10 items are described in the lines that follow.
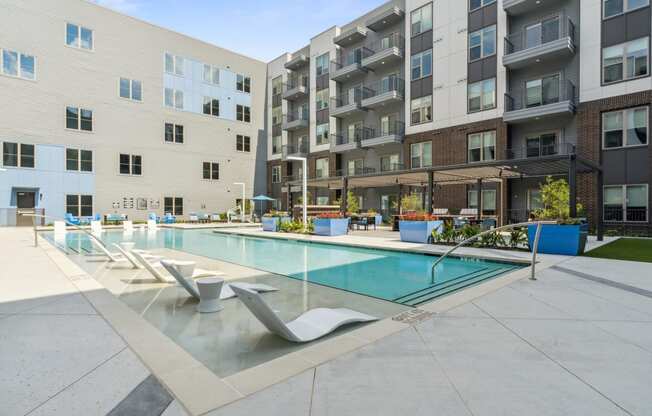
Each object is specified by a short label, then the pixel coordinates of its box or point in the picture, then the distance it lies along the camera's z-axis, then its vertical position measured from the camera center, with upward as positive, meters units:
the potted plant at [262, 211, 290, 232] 19.95 -0.95
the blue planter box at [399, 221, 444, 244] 13.19 -0.94
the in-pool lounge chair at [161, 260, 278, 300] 5.50 -1.41
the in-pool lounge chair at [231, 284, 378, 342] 3.66 -1.39
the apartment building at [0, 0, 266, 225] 24.70 +7.08
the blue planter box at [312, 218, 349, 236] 16.06 -0.98
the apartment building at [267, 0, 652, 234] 16.70 +6.07
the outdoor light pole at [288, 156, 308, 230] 18.38 -0.36
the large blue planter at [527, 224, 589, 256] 9.74 -0.95
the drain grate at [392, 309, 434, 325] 4.28 -1.38
